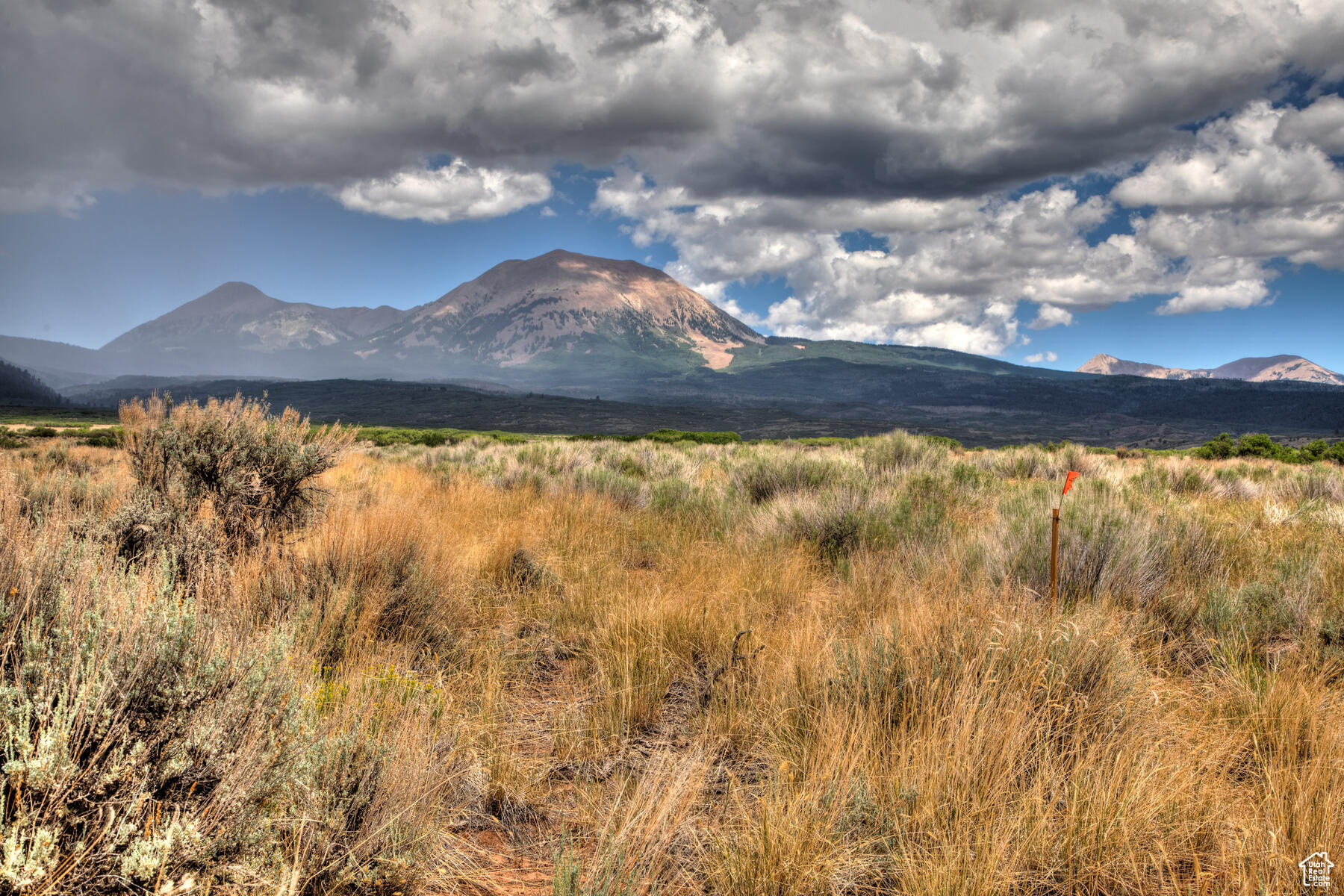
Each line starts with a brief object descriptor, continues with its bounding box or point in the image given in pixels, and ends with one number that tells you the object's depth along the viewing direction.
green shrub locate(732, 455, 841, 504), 9.06
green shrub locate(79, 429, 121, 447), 25.33
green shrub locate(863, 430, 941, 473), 10.91
